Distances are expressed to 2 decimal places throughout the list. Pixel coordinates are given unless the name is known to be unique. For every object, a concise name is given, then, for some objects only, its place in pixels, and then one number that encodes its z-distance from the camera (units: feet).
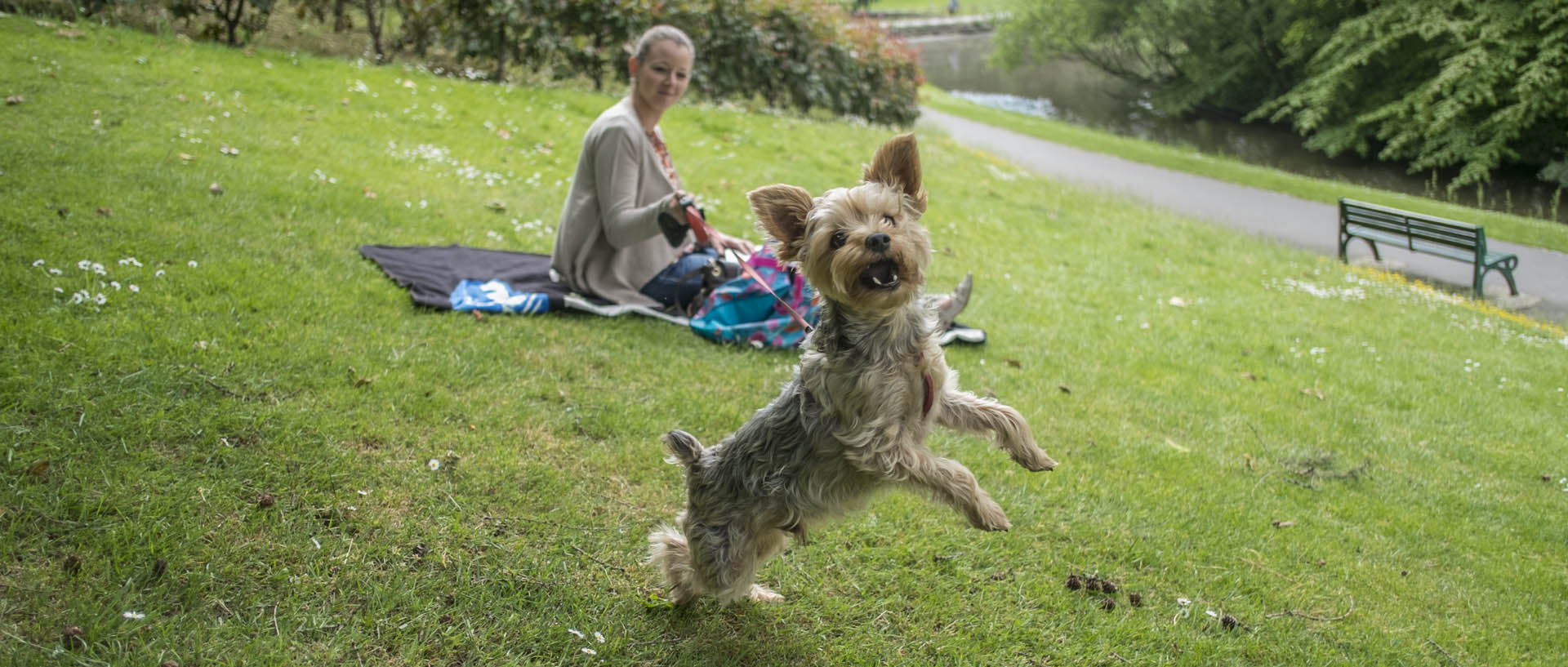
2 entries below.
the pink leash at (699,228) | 16.72
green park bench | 40.55
